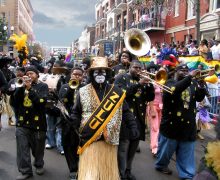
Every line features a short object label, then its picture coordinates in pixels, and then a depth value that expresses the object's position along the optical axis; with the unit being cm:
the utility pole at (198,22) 1399
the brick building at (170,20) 2091
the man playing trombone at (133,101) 511
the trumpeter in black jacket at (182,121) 545
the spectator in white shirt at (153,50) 1810
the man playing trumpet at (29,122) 548
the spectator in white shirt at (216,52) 1184
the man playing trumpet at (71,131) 521
